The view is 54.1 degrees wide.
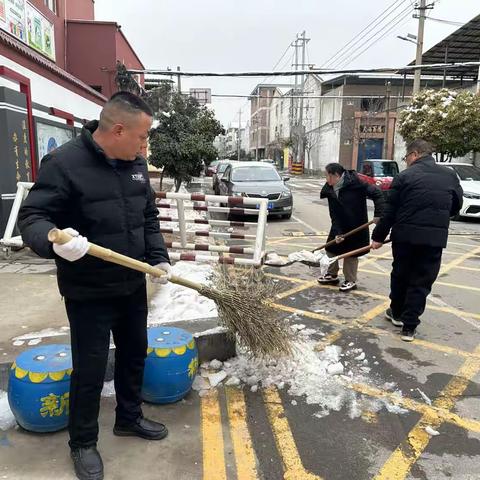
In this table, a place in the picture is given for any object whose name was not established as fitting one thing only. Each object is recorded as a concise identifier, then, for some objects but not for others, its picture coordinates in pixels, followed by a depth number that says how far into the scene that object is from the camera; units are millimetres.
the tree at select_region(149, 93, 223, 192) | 14672
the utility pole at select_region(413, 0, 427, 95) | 21453
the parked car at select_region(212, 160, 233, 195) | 17594
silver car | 12727
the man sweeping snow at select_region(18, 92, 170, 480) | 2225
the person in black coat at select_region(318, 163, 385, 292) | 5852
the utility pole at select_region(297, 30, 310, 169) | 44594
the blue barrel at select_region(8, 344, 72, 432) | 2652
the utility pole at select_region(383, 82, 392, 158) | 34691
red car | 18906
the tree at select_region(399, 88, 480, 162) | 18578
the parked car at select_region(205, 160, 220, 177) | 36681
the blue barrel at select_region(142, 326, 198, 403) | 3055
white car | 12703
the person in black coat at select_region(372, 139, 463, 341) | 4371
